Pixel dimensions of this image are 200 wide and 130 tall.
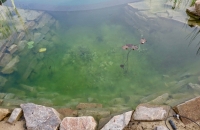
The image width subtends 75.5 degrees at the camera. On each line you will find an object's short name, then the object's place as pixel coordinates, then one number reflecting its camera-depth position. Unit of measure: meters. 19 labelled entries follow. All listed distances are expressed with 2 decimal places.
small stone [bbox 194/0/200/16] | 2.49
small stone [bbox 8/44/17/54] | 2.48
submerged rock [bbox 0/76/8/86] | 2.11
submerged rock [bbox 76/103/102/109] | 1.70
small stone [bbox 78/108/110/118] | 1.55
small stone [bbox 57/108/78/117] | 1.60
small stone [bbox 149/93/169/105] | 1.58
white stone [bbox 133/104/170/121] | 1.40
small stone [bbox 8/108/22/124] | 1.51
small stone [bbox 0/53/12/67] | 2.32
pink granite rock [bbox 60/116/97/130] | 1.40
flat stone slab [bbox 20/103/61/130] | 1.43
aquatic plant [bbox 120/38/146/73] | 2.23
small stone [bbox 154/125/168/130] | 1.30
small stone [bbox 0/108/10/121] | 1.55
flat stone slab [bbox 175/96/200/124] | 1.37
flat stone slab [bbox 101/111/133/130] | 1.37
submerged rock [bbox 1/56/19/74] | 2.23
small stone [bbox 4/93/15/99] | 1.88
